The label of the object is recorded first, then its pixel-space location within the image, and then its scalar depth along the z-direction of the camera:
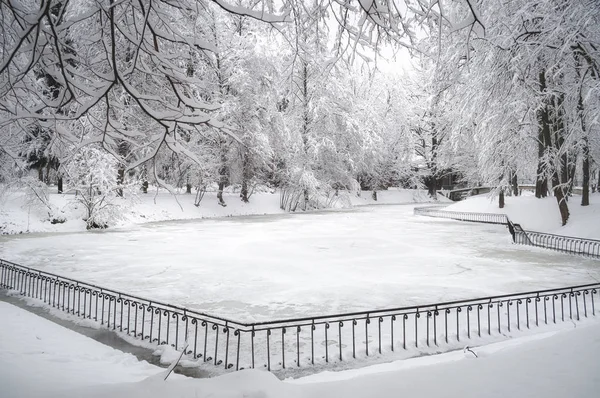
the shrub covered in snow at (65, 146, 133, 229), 23.88
